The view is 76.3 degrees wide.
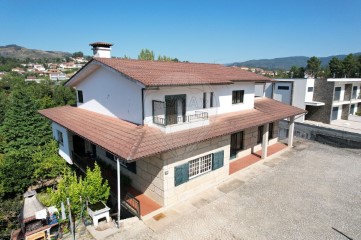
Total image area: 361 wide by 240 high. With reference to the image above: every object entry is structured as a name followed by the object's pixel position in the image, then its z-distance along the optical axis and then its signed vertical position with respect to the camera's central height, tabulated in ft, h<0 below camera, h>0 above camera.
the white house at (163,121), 40.01 -9.70
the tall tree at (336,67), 268.74 +12.36
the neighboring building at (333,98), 117.26 -10.96
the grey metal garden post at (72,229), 33.56 -22.25
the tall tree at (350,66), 253.44 +12.31
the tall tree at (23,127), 113.80 -25.01
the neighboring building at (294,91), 120.16 -7.85
